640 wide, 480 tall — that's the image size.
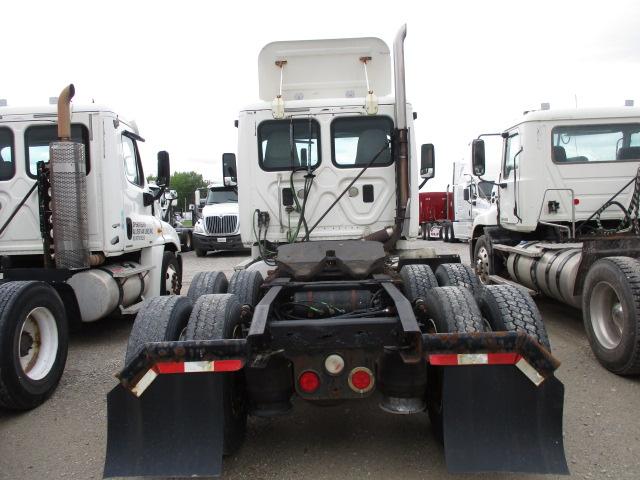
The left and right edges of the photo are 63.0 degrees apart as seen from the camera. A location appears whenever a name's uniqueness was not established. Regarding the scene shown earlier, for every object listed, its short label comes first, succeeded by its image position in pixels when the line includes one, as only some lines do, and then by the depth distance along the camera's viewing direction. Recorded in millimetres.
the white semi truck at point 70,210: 5453
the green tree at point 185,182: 87875
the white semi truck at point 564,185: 7047
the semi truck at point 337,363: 2711
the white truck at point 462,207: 16781
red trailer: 25547
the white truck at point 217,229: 17469
